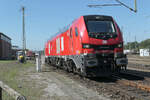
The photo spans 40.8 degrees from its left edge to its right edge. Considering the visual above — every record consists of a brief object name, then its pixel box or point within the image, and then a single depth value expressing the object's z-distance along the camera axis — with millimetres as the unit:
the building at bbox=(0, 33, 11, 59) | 65506
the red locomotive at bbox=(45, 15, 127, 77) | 10164
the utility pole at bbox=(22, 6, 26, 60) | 35553
